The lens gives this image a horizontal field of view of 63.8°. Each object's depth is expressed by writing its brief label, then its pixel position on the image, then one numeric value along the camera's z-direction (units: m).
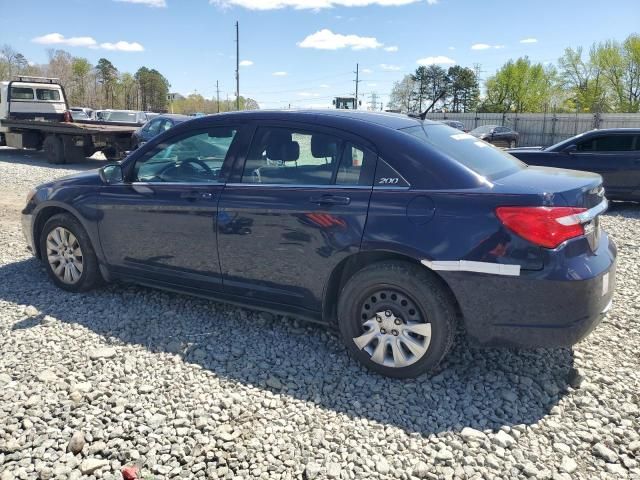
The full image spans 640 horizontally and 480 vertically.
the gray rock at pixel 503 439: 2.70
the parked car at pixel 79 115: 26.61
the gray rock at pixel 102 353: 3.56
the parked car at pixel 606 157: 9.27
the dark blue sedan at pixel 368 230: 2.89
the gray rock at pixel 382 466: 2.51
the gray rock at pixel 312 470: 2.48
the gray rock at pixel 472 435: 2.74
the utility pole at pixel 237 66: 51.56
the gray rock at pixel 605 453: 2.59
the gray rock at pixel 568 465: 2.51
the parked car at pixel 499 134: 29.08
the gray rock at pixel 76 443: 2.63
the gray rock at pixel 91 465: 2.48
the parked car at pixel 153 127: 15.20
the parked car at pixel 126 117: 23.28
